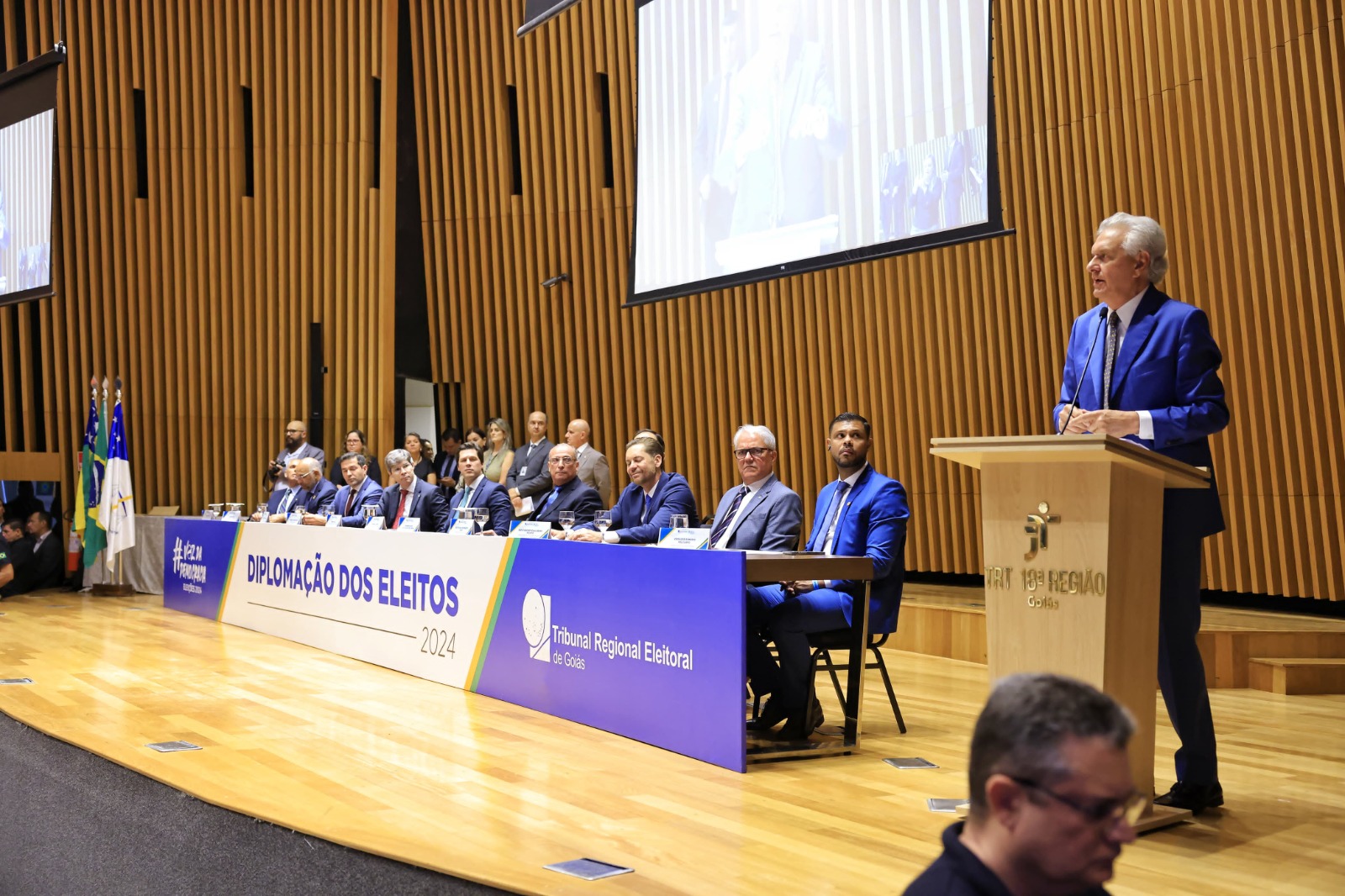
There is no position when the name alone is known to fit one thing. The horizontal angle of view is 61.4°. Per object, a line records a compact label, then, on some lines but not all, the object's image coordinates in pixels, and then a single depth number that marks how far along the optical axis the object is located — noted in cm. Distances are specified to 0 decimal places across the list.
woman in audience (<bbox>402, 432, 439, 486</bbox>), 830
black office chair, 359
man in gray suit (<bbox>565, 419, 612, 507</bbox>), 702
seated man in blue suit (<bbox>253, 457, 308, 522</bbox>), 732
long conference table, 328
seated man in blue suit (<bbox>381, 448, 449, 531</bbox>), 593
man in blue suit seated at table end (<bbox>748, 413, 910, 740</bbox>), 354
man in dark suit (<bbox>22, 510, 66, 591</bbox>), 923
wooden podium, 220
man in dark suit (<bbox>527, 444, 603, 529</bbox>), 519
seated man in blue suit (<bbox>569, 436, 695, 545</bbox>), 461
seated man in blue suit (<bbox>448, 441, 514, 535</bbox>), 550
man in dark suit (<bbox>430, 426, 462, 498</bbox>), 834
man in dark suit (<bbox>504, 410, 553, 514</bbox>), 736
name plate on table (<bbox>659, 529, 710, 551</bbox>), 355
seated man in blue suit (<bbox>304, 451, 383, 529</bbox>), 679
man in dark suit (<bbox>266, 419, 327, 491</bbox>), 859
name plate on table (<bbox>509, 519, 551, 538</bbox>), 426
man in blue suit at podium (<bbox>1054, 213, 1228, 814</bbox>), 242
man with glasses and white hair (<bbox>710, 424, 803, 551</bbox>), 380
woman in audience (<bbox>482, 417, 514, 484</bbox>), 760
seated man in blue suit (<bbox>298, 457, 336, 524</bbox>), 734
